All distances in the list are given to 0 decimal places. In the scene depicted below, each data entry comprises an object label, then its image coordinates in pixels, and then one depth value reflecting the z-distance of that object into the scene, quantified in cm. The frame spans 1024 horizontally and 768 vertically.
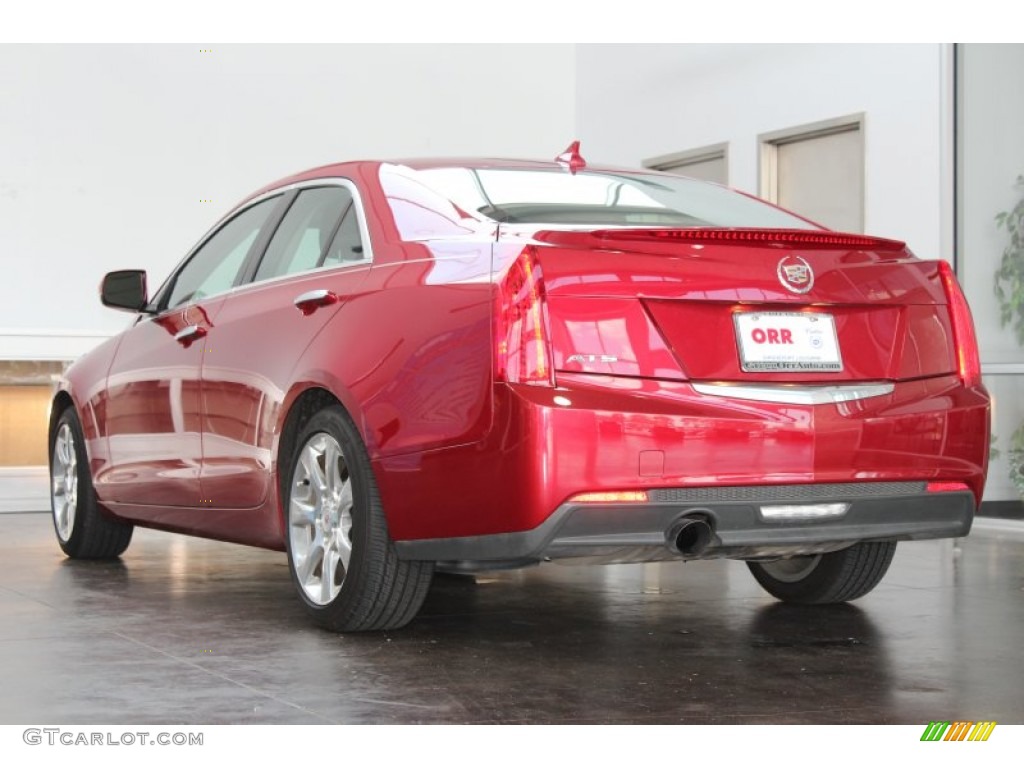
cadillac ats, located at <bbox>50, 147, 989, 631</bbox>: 410
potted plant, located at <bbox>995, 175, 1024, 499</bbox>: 966
